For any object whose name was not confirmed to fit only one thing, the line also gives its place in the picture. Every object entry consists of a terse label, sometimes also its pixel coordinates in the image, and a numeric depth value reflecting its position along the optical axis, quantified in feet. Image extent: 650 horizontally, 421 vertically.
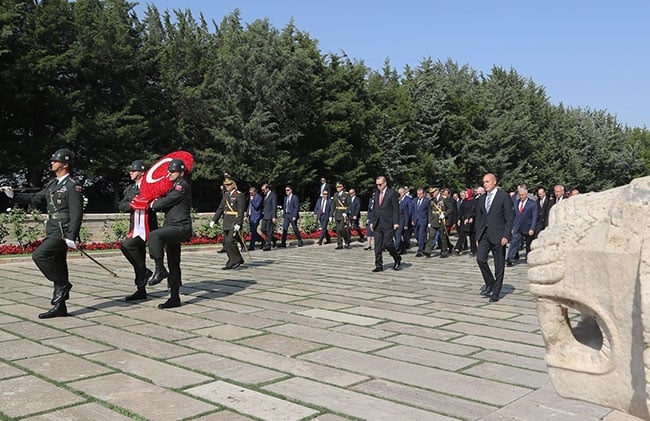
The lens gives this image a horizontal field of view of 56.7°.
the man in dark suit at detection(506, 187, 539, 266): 44.34
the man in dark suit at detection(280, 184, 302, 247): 55.83
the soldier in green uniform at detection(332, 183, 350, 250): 54.85
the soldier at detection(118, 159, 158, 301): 26.02
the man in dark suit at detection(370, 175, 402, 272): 36.94
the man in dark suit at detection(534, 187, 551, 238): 46.47
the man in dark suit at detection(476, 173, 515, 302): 27.09
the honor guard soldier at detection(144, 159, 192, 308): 24.67
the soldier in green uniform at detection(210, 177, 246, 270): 37.93
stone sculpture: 6.79
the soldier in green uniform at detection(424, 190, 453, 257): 49.24
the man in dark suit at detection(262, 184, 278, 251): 52.06
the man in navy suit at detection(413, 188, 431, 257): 49.60
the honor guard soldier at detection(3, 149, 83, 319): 21.81
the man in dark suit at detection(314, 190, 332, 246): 57.77
